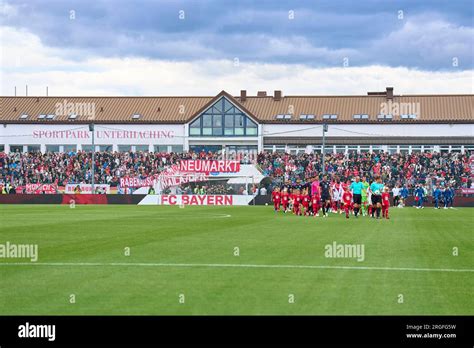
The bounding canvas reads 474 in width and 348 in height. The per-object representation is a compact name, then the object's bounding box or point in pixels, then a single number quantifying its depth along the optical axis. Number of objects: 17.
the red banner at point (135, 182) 66.75
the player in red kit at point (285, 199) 45.03
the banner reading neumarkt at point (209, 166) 65.12
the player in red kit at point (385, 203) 38.16
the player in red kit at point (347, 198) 38.53
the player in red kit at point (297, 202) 41.66
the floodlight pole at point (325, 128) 67.25
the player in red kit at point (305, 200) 40.56
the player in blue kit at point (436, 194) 56.38
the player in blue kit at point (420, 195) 56.52
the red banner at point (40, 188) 68.56
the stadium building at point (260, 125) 84.06
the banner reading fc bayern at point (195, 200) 63.34
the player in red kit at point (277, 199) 46.82
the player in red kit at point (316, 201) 39.69
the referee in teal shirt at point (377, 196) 38.16
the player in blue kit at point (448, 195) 56.41
